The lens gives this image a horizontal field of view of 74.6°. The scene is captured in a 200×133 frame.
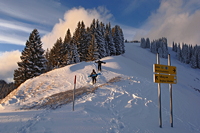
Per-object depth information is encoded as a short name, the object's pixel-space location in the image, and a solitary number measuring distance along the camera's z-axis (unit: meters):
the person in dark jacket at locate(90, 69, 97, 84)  14.73
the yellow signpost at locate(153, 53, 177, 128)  6.65
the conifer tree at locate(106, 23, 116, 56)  47.94
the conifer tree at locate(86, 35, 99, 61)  36.69
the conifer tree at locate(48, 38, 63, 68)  42.44
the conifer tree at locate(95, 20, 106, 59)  40.64
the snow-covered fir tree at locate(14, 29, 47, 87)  26.16
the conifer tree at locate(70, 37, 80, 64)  37.97
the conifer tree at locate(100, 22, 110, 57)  46.72
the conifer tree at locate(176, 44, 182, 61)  101.24
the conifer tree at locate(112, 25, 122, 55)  51.38
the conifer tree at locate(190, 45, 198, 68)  80.88
